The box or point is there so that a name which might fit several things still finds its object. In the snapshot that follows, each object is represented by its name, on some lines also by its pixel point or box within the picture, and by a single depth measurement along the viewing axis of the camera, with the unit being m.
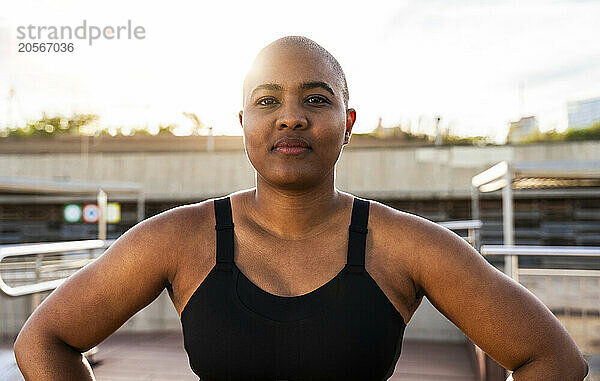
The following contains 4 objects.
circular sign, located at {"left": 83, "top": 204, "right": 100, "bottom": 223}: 8.59
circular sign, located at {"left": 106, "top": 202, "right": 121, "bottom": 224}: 8.65
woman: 0.88
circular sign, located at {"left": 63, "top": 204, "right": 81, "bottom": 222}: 8.86
